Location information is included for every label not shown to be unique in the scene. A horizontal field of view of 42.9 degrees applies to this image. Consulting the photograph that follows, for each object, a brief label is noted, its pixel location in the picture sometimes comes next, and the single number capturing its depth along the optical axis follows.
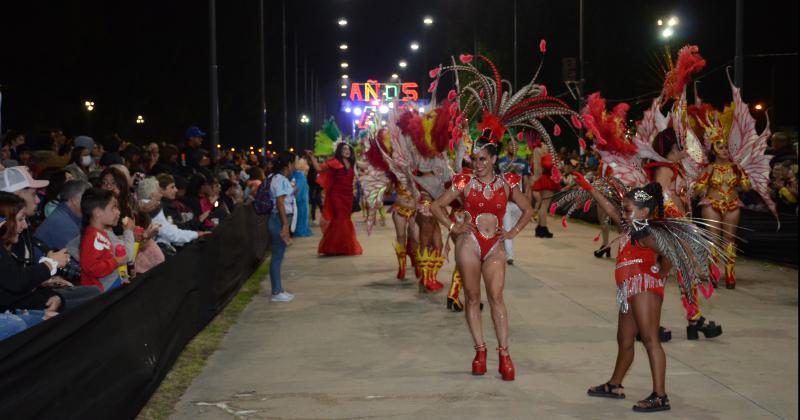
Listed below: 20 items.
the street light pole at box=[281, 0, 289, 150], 37.70
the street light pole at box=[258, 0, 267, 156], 30.79
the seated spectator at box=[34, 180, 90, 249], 8.41
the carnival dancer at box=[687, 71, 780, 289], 12.04
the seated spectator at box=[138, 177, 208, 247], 10.79
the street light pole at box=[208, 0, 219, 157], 20.74
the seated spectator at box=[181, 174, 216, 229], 13.60
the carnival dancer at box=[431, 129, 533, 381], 8.16
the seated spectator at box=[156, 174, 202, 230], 11.91
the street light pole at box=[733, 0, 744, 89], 17.86
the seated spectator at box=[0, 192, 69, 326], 6.33
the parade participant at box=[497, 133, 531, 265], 9.55
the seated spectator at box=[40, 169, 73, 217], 9.91
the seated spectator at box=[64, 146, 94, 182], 14.00
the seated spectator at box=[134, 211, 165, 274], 9.80
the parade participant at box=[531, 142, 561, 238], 20.17
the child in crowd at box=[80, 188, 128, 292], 7.78
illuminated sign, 50.06
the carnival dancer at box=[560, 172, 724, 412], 7.01
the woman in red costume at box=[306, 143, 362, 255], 17.86
